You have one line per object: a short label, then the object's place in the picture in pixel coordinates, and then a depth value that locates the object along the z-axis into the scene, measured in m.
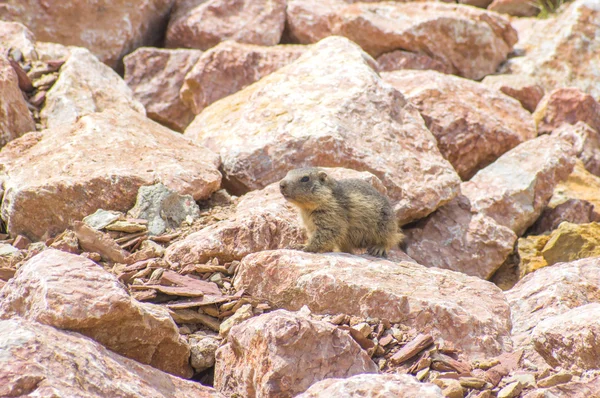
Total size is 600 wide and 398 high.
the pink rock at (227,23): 26.77
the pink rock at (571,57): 26.75
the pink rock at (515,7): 31.77
